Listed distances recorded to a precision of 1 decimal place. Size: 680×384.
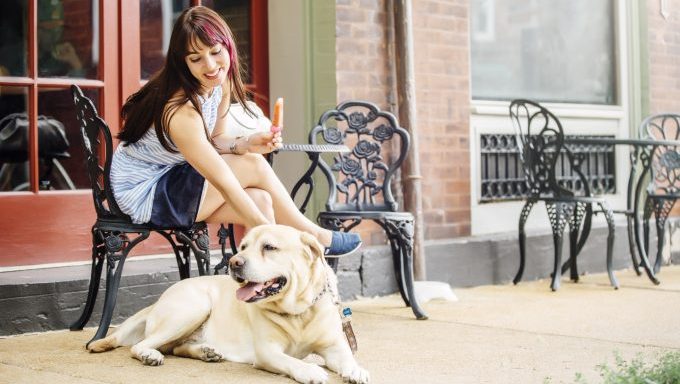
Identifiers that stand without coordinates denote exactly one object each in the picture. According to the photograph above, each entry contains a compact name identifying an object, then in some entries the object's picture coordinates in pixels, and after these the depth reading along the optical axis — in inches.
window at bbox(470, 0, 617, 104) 312.5
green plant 130.0
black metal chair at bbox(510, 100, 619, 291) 280.7
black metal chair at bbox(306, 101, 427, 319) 221.3
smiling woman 173.2
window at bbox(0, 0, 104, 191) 216.5
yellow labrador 152.3
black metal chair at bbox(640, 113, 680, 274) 306.5
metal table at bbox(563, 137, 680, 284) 281.4
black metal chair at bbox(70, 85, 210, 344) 181.8
